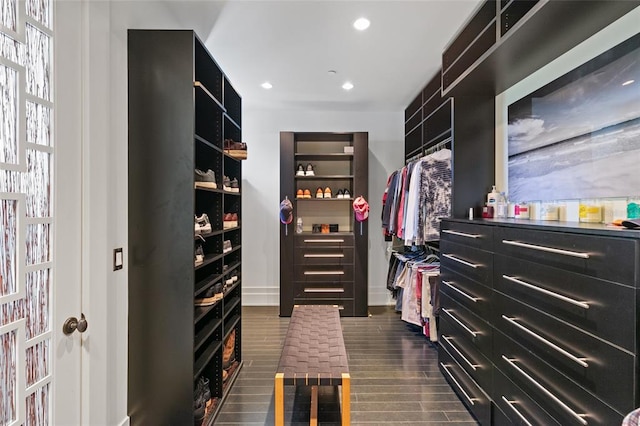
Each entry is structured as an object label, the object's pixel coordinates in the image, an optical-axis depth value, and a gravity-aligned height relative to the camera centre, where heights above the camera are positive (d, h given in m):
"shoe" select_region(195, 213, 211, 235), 1.95 -0.09
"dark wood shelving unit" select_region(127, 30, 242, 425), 1.73 -0.09
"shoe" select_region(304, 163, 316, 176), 4.20 +0.52
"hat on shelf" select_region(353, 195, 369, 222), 3.97 +0.02
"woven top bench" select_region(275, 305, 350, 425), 1.69 -0.89
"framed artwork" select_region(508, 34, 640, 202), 1.46 +0.42
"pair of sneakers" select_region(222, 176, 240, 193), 2.47 +0.22
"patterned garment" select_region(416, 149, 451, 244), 3.13 +0.18
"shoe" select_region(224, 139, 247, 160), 2.50 +0.49
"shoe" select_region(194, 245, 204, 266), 1.91 -0.28
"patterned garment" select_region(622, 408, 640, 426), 0.78 -0.52
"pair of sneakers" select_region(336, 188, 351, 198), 4.25 +0.22
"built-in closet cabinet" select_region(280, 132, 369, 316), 4.06 -0.60
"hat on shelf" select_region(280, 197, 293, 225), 3.94 -0.02
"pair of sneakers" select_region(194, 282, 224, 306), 2.04 -0.57
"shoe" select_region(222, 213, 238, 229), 2.48 -0.08
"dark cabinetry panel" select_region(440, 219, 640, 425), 1.05 -0.47
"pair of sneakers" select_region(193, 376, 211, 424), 1.85 -1.16
